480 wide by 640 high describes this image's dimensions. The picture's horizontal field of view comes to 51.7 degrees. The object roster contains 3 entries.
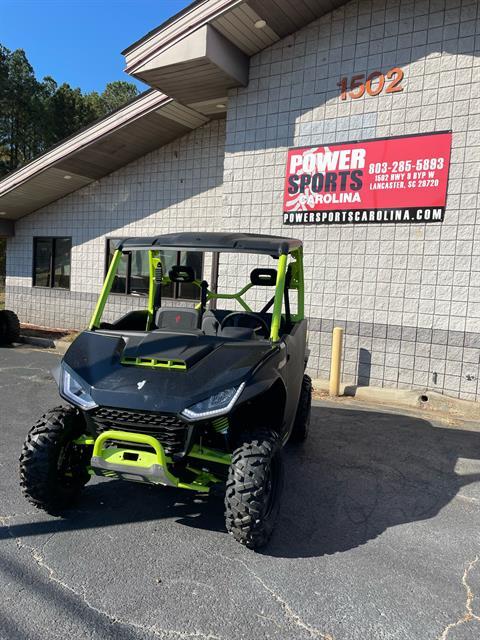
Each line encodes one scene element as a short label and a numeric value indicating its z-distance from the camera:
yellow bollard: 7.65
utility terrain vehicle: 3.05
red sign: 7.11
